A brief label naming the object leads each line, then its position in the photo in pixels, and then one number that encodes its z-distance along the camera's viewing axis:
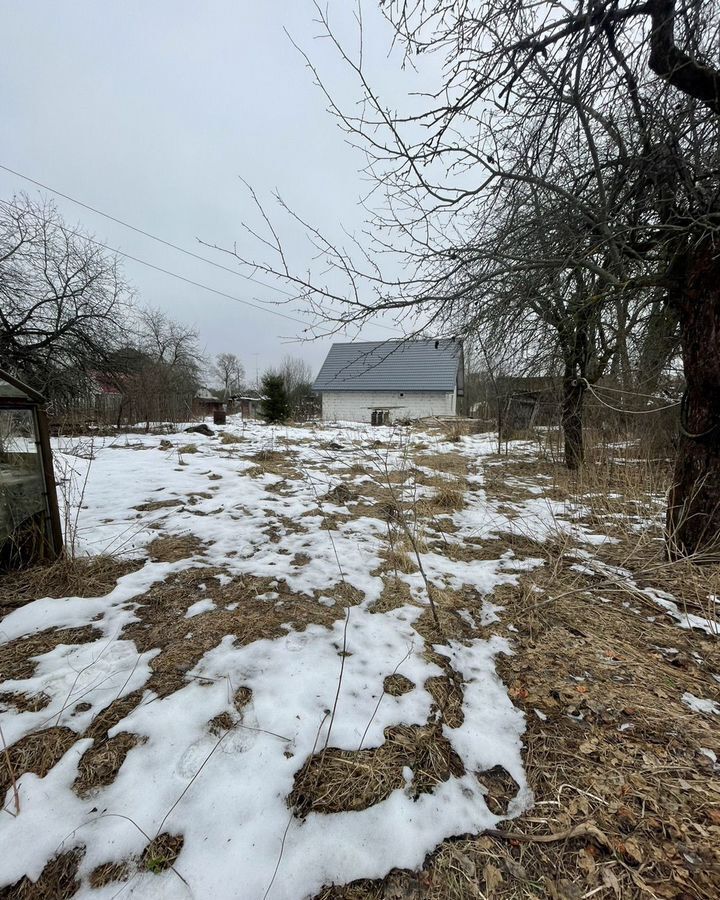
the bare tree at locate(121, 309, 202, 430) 12.26
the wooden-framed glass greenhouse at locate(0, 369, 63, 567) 2.45
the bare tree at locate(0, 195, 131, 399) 9.89
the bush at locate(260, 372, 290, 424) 18.84
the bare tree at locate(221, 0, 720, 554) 2.21
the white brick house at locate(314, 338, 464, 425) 22.38
